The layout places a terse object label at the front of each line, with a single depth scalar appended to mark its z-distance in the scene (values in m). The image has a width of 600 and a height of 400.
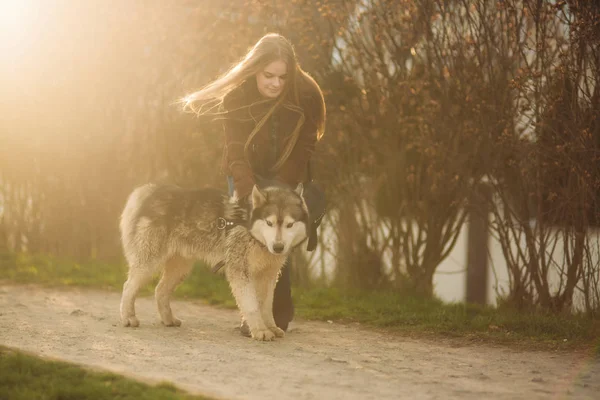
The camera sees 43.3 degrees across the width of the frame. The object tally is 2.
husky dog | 5.50
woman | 5.88
